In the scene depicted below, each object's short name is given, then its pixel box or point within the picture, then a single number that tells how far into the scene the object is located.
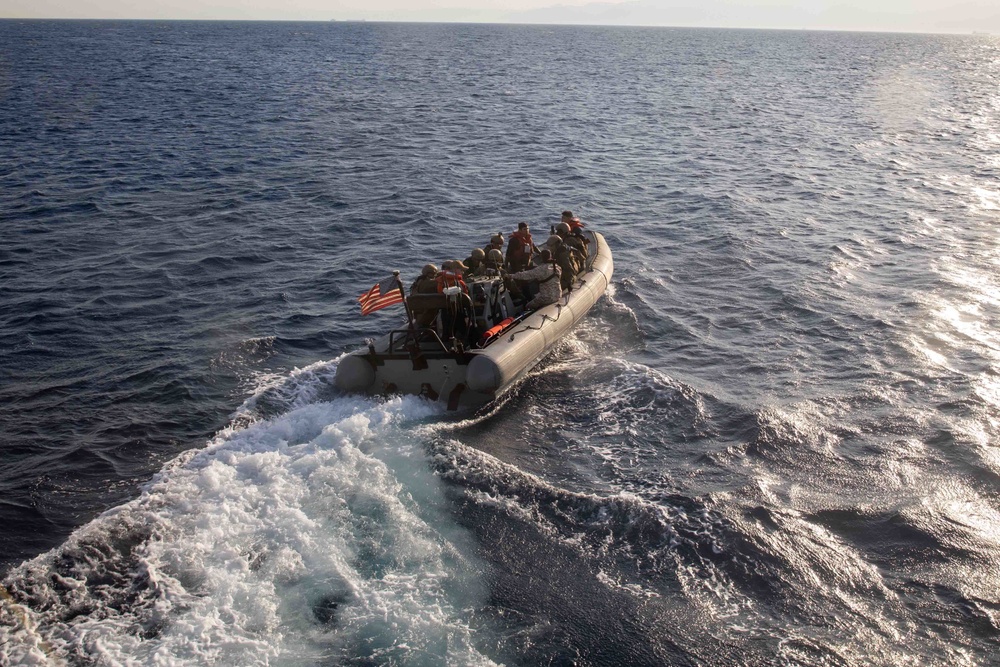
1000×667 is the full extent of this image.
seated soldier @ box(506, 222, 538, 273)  14.34
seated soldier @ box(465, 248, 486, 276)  13.70
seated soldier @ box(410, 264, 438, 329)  12.16
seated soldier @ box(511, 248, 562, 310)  13.63
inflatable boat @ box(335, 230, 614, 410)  11.49
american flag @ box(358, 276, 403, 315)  11.45
